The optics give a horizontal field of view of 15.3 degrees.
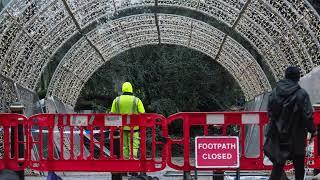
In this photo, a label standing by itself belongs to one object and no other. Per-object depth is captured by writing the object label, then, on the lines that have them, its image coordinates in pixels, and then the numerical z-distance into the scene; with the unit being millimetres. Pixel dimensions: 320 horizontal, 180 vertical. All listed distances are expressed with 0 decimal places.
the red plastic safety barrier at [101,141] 18267
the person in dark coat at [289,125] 15593
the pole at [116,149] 20339
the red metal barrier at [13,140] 18647
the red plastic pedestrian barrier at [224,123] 18048
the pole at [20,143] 18954
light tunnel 23850
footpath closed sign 17449
